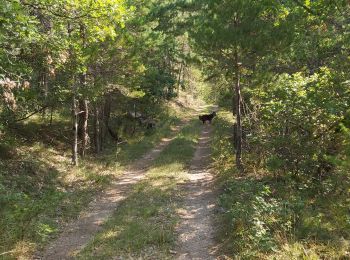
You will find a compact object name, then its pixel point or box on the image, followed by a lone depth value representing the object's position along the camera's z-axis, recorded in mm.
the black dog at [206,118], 31484
